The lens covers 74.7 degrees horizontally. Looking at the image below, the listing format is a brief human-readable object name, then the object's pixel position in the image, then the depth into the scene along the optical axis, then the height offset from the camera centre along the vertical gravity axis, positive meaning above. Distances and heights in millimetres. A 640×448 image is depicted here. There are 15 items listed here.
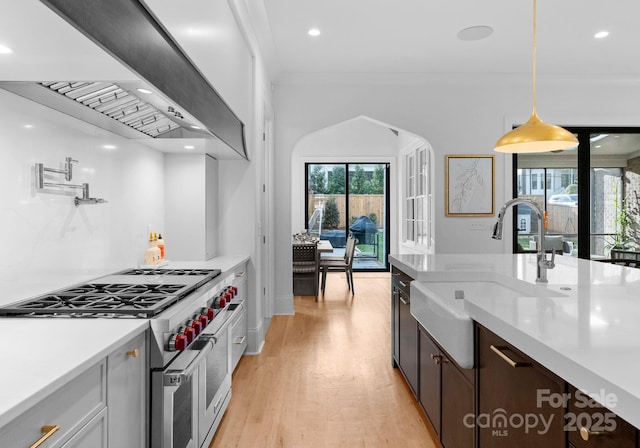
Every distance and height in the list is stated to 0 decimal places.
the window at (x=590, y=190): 5117 +363
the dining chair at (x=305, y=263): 5926 -597
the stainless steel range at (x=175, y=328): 1470 -437
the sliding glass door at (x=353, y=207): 8391 +281
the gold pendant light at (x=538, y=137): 2549 +511
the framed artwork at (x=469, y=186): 4992 +409
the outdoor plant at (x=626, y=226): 5129 -81
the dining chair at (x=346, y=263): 6160 -625
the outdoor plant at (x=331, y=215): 8469 +121
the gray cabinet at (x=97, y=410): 897 -479
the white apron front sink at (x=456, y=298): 1552 -379
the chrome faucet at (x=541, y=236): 1928 -80
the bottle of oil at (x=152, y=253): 2760 -206
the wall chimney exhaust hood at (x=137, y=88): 1166 +549
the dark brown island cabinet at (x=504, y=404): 900 -550
